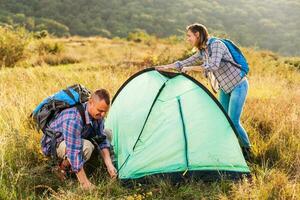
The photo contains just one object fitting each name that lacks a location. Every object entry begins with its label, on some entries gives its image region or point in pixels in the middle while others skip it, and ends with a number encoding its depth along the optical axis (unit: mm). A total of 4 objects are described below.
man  4652
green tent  5301
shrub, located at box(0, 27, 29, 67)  14352
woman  5699
